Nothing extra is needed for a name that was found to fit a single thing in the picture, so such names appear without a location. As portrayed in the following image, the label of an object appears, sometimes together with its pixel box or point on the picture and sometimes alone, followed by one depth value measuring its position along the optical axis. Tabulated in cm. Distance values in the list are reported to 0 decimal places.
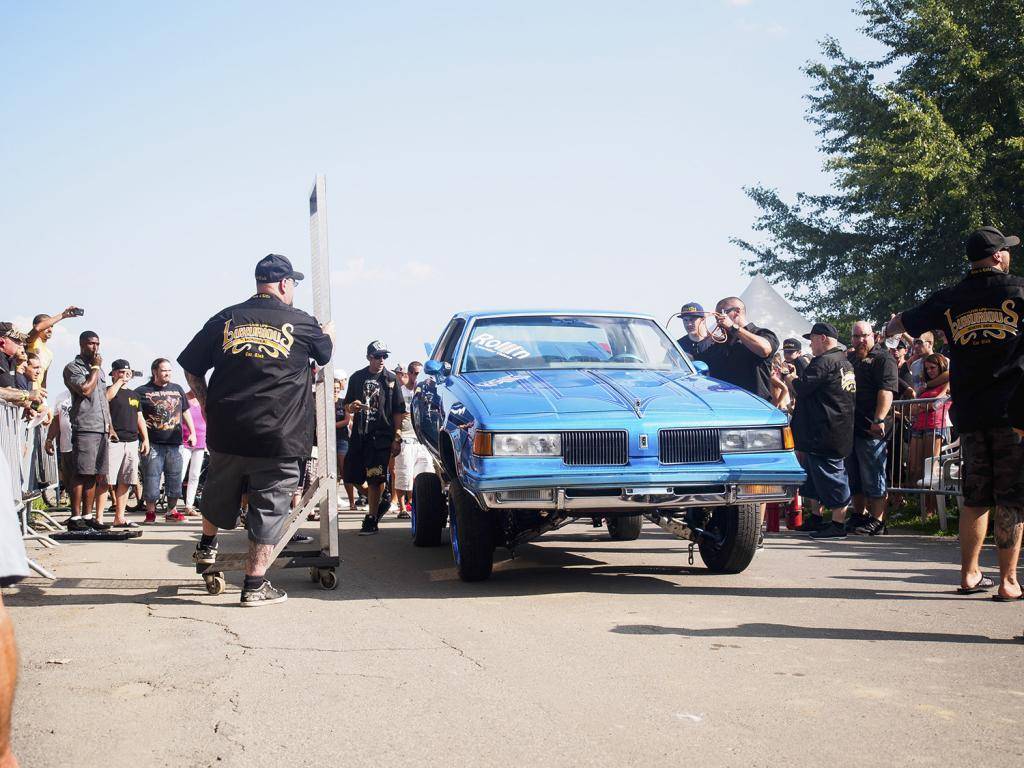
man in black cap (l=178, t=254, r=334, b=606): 693
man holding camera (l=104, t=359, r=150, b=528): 1291
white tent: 2142
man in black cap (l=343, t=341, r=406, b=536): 1180
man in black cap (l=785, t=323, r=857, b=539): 1096
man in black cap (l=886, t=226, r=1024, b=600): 635
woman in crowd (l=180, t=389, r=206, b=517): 1594
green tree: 2486
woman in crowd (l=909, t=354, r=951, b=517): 1150
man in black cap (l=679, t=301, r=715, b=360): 1072
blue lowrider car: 688
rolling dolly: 752
